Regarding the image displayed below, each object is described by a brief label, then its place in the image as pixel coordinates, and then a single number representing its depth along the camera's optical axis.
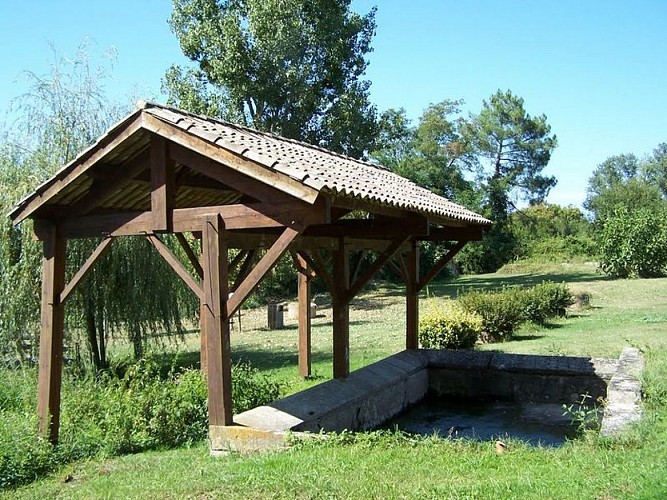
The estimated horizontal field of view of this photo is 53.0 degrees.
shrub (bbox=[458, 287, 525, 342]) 15.44
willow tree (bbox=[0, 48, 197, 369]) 11.30
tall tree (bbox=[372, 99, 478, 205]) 33.25
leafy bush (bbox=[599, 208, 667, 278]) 28.48
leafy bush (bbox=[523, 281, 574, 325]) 17.08
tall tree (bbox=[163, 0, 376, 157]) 25.17
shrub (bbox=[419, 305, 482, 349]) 13.59
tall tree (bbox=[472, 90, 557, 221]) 42.88
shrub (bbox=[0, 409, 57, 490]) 6.29
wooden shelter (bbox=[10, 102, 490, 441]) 6.13
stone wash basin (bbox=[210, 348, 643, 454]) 6.45
